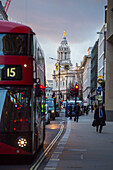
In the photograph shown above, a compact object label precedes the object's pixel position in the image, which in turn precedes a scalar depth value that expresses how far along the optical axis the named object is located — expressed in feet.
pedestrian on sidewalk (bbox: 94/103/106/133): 76.86
